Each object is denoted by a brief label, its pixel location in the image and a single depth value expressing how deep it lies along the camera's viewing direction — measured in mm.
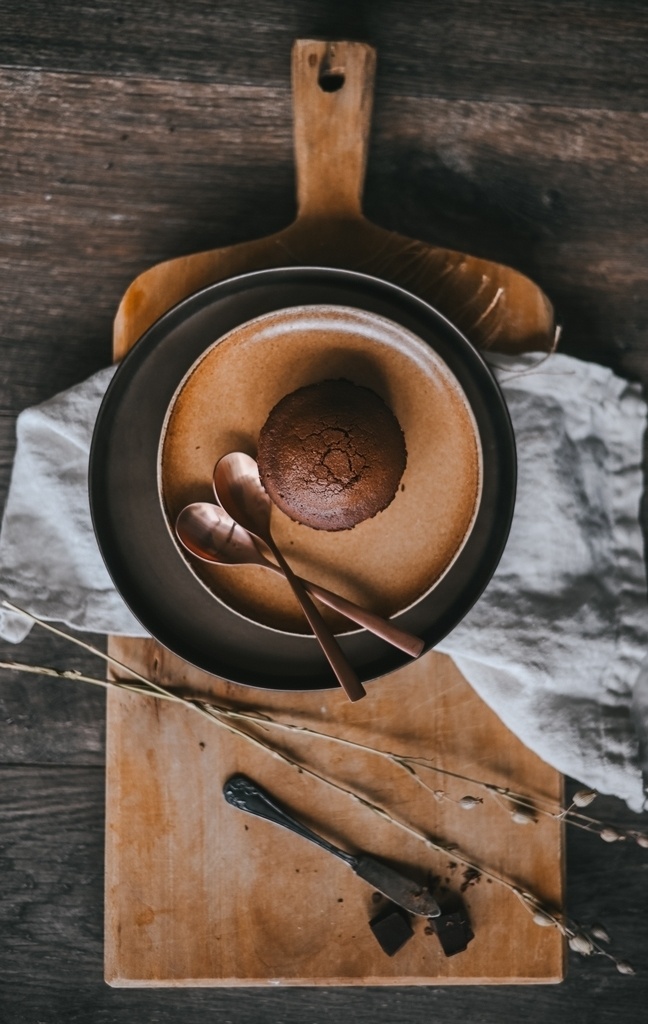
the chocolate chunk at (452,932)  1145
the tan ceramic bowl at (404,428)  1066
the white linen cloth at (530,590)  1154
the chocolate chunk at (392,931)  1143
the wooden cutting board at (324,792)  1150
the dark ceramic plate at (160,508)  1074
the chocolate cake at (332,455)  986
